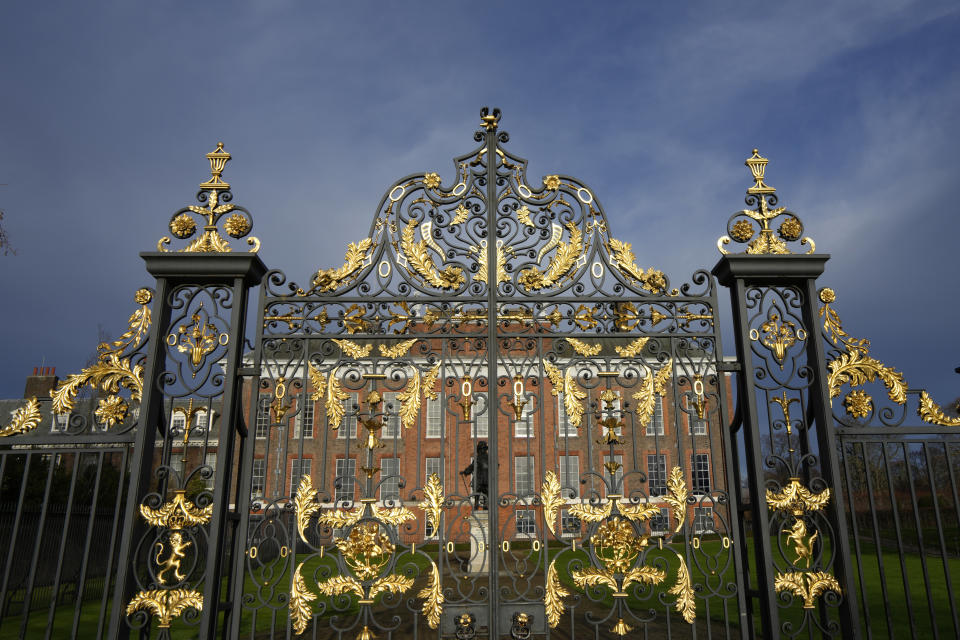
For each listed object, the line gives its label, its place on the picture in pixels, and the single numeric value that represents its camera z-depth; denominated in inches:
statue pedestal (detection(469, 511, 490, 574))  472.6
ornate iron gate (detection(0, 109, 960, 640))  197.9
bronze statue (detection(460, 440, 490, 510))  460.6
